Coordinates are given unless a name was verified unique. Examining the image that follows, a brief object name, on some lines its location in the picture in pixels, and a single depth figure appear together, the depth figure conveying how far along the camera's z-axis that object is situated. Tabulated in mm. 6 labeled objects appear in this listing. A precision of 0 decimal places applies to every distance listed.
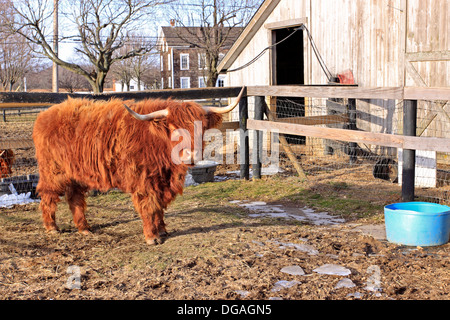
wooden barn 8188
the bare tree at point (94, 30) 20500
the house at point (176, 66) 49438
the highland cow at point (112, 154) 4664
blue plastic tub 4406
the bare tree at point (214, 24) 25797
